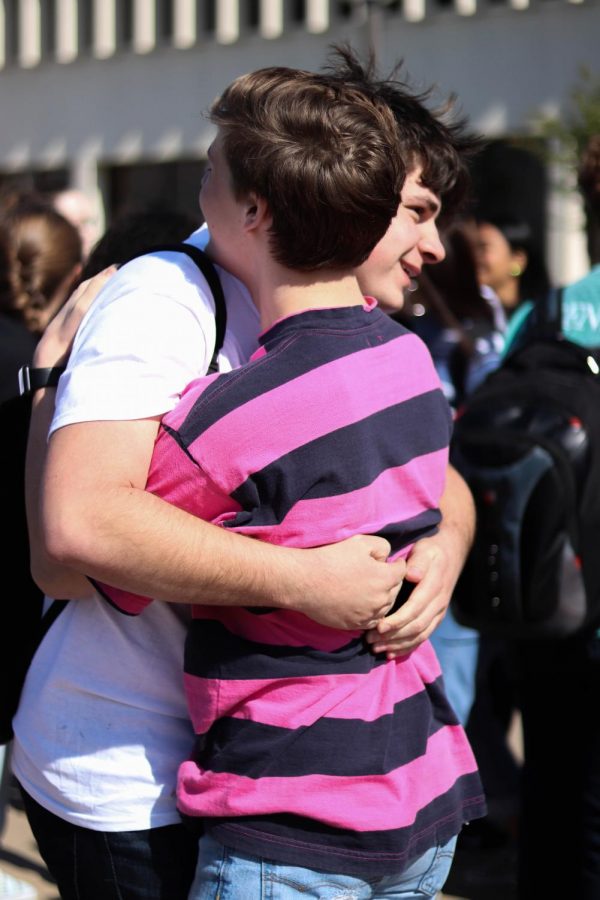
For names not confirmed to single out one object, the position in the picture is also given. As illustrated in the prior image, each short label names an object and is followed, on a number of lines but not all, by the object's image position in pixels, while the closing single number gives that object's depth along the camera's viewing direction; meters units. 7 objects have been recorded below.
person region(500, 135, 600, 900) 3.00
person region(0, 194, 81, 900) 3.99
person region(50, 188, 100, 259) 5.71
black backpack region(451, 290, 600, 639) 2.83
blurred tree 8.69
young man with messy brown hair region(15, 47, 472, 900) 1.65
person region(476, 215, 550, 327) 6.47
